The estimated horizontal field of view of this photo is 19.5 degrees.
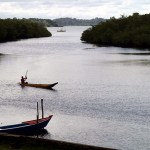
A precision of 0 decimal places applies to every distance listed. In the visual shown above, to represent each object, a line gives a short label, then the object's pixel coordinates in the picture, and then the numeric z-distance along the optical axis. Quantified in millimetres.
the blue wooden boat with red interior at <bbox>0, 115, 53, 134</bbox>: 35781
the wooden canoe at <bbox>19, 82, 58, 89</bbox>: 64800
